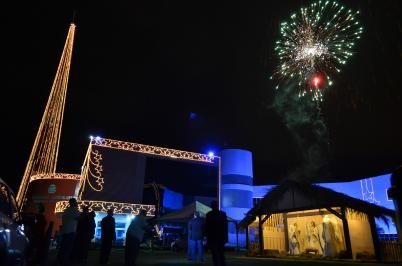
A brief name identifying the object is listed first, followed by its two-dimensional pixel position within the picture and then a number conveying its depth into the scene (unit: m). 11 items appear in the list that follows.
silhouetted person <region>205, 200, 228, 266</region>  8.18
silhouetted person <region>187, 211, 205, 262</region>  13.28
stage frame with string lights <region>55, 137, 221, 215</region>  35.91
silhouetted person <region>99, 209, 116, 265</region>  11.09
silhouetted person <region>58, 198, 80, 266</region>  8.87
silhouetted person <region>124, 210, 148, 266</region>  8.75
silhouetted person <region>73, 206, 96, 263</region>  10.77
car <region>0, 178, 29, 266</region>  5.01
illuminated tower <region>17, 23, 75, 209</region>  28.05
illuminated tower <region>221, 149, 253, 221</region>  46.38
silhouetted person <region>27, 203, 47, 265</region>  9.43
